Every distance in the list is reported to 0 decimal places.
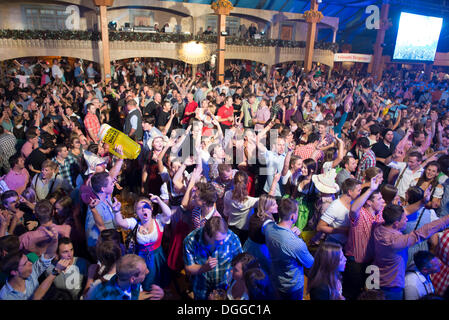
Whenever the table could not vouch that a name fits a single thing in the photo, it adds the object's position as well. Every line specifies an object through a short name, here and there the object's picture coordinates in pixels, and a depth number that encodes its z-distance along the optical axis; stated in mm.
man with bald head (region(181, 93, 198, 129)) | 5941
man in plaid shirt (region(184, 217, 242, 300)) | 2086
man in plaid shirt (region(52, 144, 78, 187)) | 3486
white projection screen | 16062
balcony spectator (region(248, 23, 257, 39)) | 15759
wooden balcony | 11648
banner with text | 15023
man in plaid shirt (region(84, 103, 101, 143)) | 4746
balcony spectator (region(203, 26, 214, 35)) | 15133
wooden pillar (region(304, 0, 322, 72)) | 13686
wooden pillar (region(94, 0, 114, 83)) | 11273
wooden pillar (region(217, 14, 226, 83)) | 12203
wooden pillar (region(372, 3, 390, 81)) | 16641
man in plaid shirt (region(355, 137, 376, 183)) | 3672
